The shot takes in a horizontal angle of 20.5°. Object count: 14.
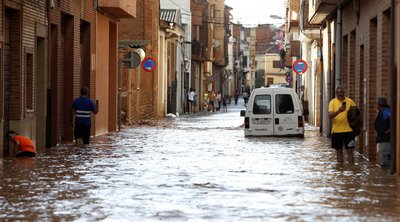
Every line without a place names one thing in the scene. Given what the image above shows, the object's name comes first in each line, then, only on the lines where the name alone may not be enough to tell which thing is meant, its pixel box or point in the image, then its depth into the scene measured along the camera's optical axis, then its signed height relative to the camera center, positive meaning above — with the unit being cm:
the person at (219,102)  9271 -70
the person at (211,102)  8512 -64
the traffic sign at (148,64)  4716 +125
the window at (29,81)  2639 +31
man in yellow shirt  2169 -58
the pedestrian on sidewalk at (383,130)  2044 -68
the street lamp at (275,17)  11273 +791
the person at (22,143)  2364 -105
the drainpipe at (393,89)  1934 +7
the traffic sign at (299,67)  4859 +117
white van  3475 -64
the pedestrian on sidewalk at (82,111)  2844 -44
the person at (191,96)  7581 -16
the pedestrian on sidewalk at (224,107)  8775 -109
